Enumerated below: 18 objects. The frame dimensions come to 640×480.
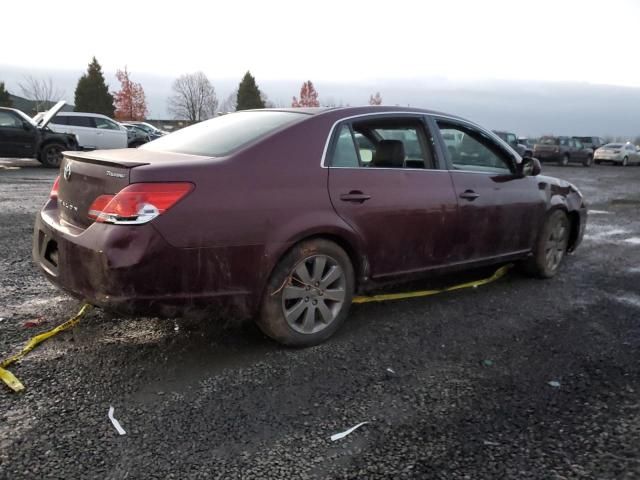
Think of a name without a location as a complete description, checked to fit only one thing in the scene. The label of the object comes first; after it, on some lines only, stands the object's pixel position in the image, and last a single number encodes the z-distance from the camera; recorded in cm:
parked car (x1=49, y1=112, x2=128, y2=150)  1925
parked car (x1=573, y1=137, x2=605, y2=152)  3449
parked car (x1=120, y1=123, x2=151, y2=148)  2488
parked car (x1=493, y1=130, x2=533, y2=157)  2877
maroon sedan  295
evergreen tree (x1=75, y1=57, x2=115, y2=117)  4812
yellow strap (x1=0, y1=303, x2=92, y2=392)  291
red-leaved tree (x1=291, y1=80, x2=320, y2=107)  6750
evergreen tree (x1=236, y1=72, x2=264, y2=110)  5575
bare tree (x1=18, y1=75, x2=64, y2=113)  5695
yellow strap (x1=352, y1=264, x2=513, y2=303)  463
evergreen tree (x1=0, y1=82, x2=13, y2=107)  4444
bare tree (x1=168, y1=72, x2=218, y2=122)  6806
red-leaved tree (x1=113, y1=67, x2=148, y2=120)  5991
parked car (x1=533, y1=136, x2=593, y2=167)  3234
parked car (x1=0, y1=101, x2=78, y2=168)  1595
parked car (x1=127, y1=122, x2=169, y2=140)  3163
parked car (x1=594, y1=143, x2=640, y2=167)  3441
